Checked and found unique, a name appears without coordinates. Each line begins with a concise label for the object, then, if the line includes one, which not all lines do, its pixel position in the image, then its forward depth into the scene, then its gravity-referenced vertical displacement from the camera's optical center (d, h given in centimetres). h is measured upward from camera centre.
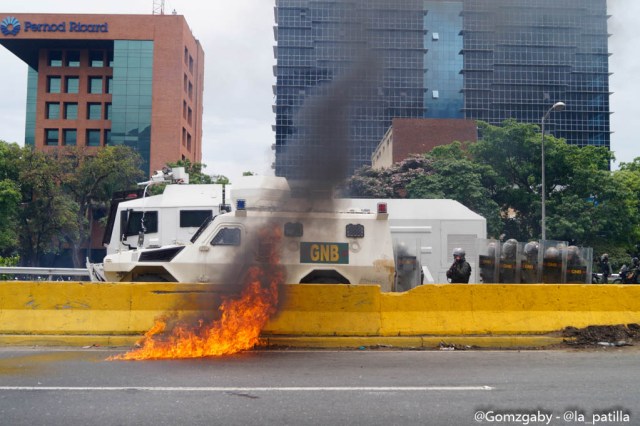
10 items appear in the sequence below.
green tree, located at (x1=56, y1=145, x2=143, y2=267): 4047 +415
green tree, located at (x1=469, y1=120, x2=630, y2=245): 3081 +319
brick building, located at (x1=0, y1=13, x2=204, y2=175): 5709 +1529
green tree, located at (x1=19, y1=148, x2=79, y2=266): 3762 +188
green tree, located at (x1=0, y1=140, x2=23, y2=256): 3581 +240
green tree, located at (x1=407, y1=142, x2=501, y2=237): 3145 +314
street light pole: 2162 +518
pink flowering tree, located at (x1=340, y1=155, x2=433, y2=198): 3616 +398
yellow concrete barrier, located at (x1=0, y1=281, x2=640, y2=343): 945 -119
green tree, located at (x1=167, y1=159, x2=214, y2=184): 3724 +464
